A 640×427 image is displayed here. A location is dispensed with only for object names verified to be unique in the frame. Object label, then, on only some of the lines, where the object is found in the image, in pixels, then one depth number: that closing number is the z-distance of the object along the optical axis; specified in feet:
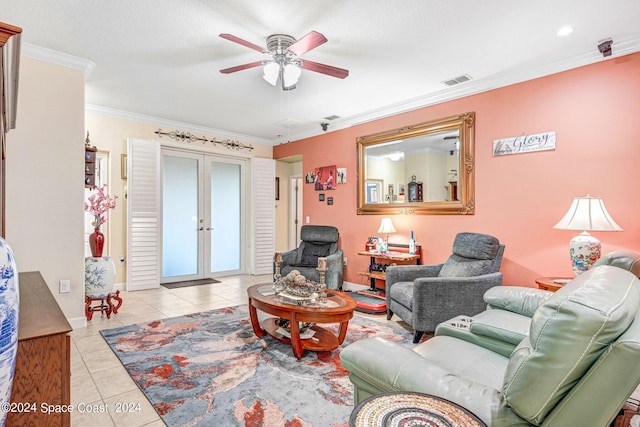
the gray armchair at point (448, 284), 9.27
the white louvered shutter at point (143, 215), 15.76
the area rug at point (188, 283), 16.99
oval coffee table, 7.90
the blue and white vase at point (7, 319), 2.15
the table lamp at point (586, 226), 8.45
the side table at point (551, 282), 8.67
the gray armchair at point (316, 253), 14.57
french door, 17.90
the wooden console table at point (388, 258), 13.38
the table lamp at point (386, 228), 14.33
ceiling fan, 8.93
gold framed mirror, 12.46
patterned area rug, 6.04
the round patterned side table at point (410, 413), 2.87
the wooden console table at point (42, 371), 3.32
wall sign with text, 10.37
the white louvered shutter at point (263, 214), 20.40
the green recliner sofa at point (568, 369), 2.78
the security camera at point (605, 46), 8.96
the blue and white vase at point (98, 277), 11.36
